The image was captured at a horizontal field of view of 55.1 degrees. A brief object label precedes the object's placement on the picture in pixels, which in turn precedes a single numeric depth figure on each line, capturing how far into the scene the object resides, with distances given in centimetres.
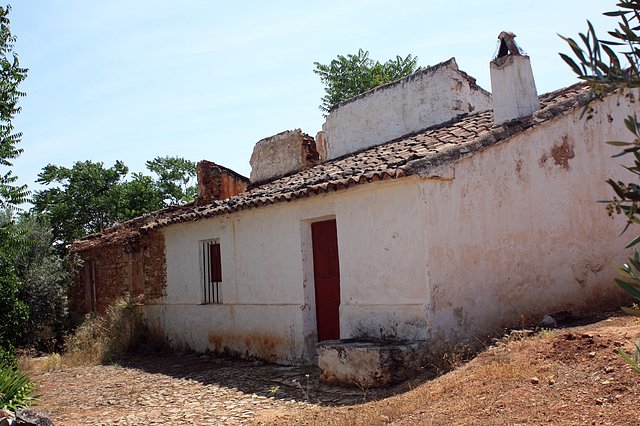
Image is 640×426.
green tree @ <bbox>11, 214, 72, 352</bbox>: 1683
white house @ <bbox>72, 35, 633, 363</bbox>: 851
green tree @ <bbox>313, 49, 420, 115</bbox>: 2895
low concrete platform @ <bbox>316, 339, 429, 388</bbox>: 765
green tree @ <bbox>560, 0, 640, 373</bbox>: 243
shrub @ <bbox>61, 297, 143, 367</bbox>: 1350
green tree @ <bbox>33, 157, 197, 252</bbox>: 2352
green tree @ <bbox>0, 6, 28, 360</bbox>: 1000
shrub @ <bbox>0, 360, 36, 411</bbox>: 765
